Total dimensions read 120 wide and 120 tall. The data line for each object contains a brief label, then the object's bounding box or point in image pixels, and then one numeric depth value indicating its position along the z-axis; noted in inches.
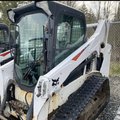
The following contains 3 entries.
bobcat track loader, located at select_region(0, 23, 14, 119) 90.5
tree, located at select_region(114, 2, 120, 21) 192.8
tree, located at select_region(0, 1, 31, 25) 308.1
